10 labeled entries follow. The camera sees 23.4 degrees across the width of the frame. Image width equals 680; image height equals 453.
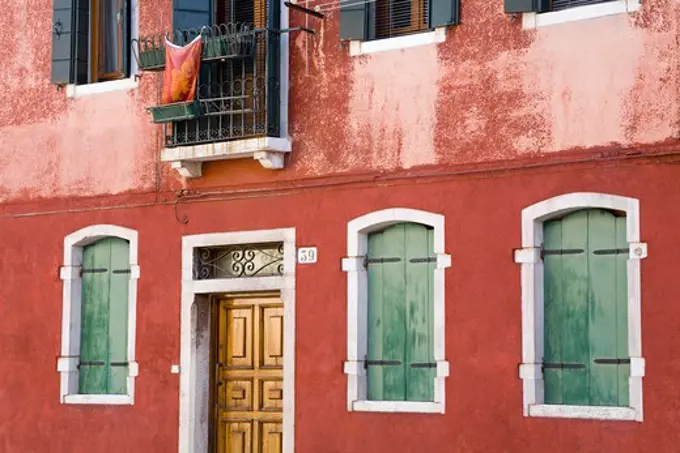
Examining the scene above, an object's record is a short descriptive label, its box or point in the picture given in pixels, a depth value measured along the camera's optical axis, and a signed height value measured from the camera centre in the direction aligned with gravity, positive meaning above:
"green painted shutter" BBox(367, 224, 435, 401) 16.70 +0.84
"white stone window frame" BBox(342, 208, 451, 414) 16.45 +1.03
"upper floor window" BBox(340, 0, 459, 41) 17.03 +3.94
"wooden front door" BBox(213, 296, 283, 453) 18.12 +0.23
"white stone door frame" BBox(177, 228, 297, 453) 17.98 +0.89
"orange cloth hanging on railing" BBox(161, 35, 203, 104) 18.03 +3.57
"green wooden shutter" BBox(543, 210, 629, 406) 15.30 +0.82
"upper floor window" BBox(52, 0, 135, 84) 19.91 +4.30
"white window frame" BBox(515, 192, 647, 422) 14.96 +0.89
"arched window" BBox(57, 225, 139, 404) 19.27 +0.97
